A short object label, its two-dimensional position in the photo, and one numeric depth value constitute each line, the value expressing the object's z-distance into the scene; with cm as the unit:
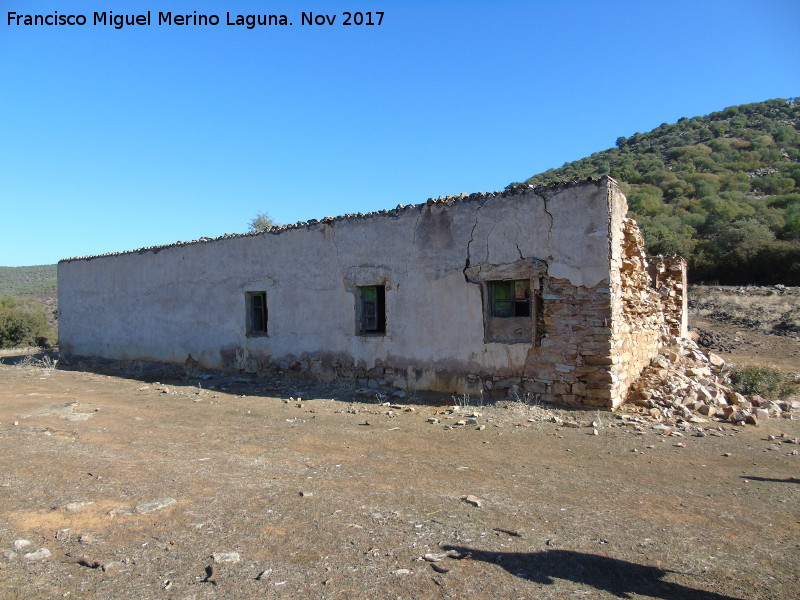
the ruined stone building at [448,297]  849
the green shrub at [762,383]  1003
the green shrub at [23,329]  2447
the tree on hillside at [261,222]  2847
